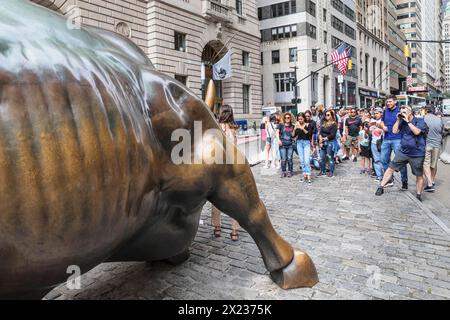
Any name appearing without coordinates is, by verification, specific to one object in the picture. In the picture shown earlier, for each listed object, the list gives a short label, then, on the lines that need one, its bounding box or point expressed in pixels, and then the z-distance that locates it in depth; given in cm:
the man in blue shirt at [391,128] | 801
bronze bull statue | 148
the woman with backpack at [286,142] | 993
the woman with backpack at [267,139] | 1171
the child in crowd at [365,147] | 989
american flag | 3219
